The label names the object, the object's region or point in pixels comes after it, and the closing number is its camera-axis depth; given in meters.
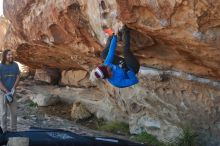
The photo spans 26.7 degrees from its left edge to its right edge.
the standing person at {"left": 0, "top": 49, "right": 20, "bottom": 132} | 9.27
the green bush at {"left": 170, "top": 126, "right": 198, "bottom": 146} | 9.45
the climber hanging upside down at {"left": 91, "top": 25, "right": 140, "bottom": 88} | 7.64
